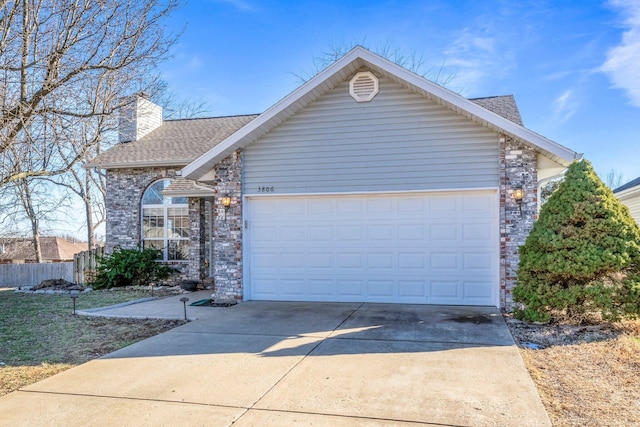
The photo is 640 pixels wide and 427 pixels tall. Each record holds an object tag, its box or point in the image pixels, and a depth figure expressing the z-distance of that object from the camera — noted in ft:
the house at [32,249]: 81.03
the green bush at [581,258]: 22.09
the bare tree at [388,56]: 73.41
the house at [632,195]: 59.62
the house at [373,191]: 27.86
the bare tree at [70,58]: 20.07
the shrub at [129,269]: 43.27
